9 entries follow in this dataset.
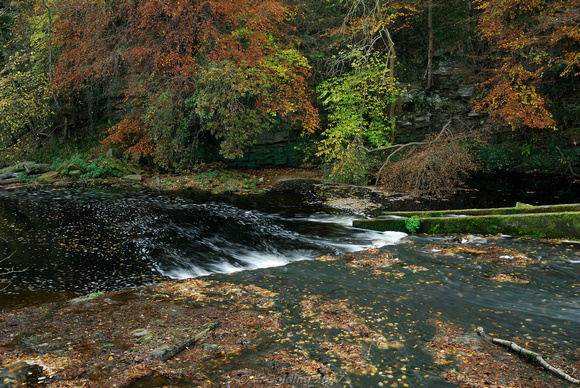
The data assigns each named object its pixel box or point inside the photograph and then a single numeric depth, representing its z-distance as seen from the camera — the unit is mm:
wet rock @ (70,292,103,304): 7020
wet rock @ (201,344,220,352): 5195
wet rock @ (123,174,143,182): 19703
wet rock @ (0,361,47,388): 4535
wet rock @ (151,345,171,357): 5059
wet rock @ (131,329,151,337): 5594
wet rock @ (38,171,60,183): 20116
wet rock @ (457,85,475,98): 20162
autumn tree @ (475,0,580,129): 14953
